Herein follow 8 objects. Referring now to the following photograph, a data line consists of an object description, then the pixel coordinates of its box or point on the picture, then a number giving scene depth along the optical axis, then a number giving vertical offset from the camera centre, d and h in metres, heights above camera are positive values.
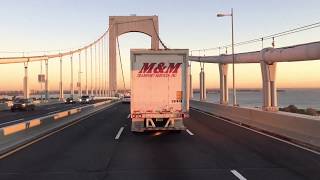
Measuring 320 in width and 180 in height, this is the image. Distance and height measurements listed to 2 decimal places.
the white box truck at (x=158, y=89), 10.43 +0.07
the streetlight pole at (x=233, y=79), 19.30 +0.86
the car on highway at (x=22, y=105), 27.59 -1.37
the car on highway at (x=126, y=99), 37.83 -1.15
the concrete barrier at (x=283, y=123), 8.26 -1.30
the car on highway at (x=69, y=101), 43.33 -1.56
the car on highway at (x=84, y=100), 42.18 -1.39
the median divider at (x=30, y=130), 8.50 -1.50
